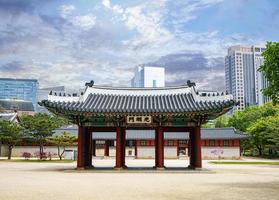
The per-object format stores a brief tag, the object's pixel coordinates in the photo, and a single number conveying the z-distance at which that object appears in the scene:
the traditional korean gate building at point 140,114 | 21.79
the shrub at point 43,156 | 39.53
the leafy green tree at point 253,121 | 50.80
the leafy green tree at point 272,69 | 14.27
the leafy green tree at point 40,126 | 39.69
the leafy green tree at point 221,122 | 80.27
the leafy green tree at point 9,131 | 40.70
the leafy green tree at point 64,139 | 39.37
